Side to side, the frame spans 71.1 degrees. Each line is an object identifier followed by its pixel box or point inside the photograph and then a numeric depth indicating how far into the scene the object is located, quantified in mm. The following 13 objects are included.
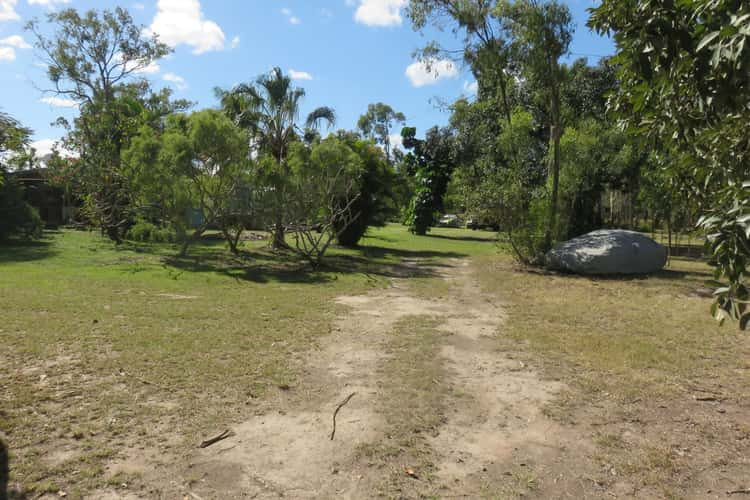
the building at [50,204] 30800
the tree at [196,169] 13438
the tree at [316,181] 14383
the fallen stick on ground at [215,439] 3891
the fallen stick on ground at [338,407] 4193
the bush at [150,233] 21344
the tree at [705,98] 2188
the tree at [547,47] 14805
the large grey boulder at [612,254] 13852
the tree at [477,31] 18781
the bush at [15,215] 18531
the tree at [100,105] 18359
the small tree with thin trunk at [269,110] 19562
